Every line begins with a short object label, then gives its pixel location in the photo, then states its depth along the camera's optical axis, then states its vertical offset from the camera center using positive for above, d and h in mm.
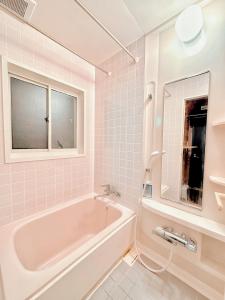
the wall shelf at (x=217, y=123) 937 +151
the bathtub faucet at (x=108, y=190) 1761 -622
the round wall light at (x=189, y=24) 975 +907
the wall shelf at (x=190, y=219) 955 -605
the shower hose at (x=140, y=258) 1220 -1170
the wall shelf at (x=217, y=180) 948 -259
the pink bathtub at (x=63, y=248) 791 -876
